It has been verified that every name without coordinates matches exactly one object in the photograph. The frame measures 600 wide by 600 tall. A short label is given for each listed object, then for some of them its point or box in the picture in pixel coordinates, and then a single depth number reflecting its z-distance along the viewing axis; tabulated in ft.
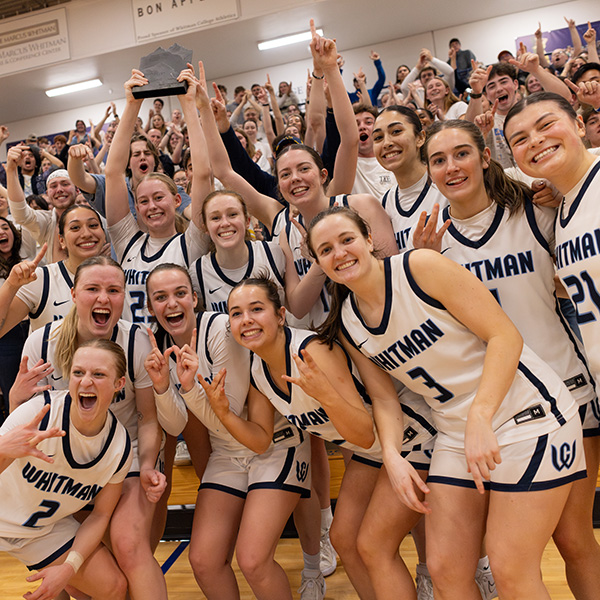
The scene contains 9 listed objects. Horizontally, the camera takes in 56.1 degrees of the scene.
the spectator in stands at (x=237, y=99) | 27.00
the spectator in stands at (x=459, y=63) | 27.47
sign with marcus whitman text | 31.99
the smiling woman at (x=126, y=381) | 7.97
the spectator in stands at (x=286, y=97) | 30.96
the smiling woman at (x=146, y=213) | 10.28
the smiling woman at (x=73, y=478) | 7.55
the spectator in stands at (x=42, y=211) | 12.38
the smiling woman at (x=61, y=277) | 9.59
